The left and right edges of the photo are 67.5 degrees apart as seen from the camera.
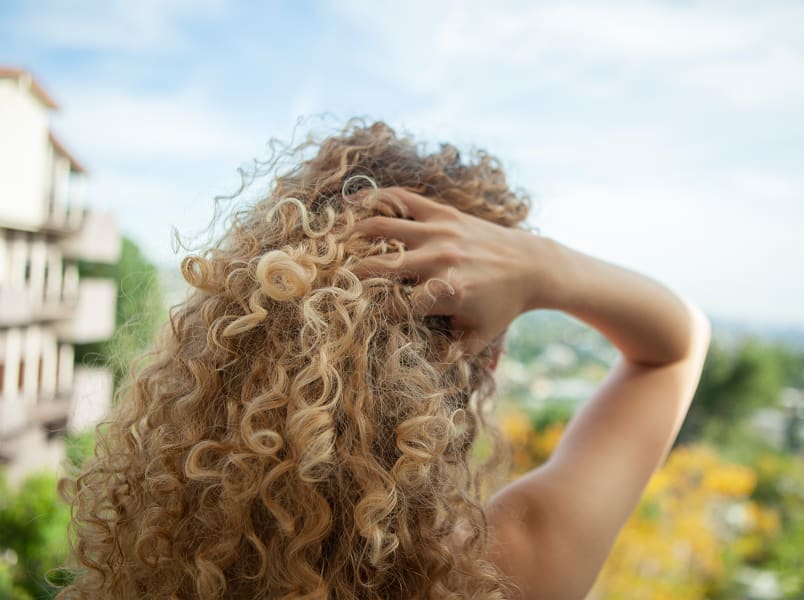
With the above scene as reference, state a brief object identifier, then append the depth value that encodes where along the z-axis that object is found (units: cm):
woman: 50
